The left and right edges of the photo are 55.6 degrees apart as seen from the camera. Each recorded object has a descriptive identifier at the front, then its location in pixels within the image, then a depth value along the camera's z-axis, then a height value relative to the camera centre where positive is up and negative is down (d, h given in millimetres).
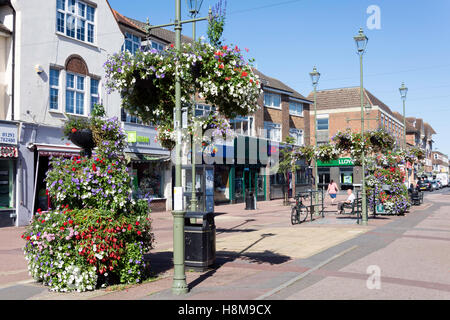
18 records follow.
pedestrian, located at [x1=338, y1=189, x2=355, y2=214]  20973 -1164
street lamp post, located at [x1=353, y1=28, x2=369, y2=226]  17094 +5284
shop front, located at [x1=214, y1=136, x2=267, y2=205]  30672 +796
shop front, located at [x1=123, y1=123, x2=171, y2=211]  23312 +1009
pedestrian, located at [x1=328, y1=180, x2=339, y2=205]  28381 -659
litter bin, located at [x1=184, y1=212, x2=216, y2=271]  8492 -1256
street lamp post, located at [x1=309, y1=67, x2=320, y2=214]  25406 +6279
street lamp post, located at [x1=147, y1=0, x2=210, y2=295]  6770 -764
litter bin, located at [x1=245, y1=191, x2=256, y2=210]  26609 -1349
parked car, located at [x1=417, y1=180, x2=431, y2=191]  58709 -674
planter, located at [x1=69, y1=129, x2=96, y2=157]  7883 +790
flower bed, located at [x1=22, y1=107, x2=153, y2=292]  6906 -804
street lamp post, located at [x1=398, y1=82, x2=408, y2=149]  30188 +6447
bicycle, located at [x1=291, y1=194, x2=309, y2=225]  17500 -1311
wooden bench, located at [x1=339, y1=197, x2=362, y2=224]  18556 -1119
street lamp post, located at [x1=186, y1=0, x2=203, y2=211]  7654 +3063
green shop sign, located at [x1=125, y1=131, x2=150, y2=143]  22719 +2369
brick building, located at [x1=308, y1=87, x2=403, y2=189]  54000 +8480
